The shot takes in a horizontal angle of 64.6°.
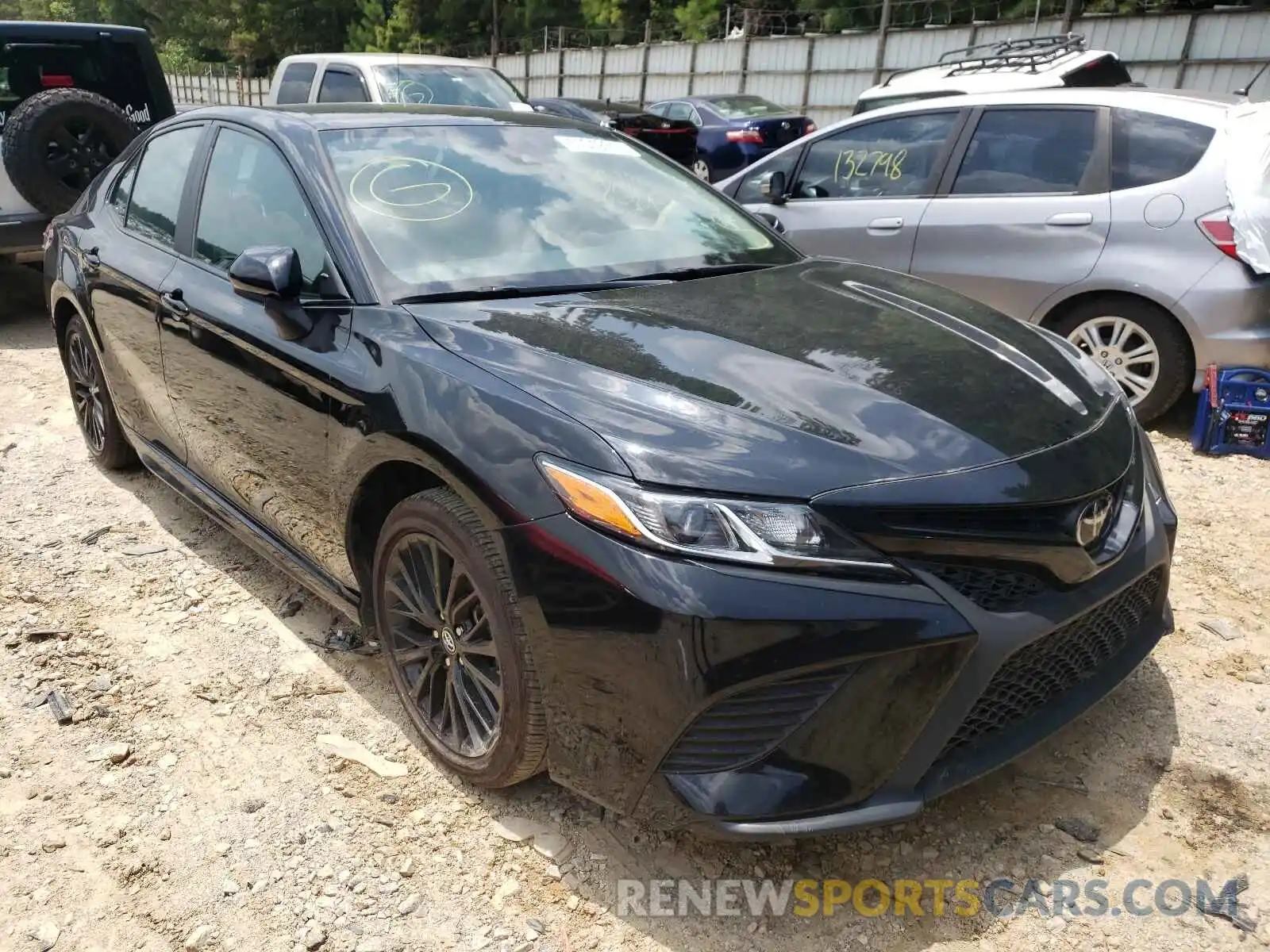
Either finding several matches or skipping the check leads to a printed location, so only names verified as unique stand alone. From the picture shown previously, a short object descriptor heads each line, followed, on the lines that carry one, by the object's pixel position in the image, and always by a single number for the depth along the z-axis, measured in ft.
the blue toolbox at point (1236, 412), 15.10
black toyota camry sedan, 6.35
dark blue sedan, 47.78
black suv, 21.52
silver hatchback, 15.39
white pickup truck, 29.40
